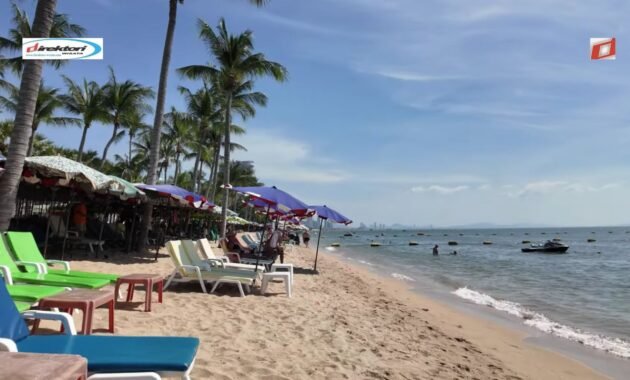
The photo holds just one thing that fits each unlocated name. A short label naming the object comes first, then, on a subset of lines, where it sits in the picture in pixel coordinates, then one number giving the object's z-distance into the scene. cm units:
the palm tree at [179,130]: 2847
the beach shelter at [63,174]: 913
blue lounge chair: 257
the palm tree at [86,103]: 2670
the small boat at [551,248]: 4135
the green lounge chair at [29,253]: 554
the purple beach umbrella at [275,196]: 961
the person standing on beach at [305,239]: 4106
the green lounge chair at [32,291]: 379
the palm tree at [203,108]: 2711
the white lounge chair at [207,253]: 903
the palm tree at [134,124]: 2795
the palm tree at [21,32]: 2047
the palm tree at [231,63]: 1941
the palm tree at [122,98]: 2688
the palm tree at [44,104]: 2784
